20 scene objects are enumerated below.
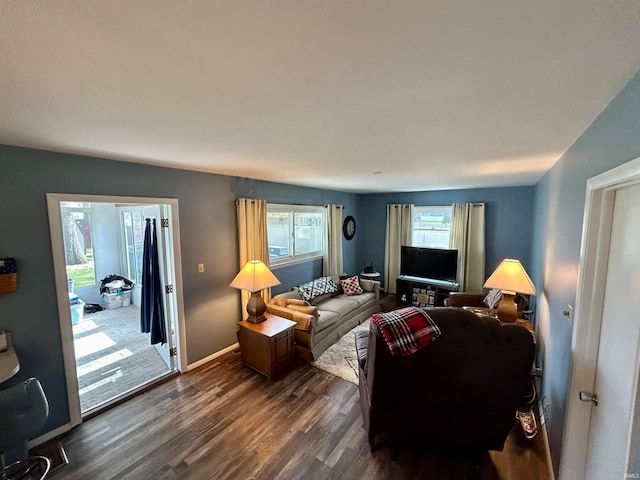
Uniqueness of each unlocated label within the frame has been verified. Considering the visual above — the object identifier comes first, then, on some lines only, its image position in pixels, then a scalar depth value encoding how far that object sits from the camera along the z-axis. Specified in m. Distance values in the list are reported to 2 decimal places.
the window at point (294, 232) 4.42
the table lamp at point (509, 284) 2.79
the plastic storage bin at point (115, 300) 5.27
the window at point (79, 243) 5.12
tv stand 5.18
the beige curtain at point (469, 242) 5.11
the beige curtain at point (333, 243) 5.41
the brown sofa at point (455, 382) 1.69
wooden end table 3.07
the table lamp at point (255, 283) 3.27
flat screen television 5.14
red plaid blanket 1.69
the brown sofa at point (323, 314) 3.47
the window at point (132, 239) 4.55
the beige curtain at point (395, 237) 5.94
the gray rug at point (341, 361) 3.22
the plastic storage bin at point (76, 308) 4.38
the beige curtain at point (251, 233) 3.67
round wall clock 6.21
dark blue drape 3.35
